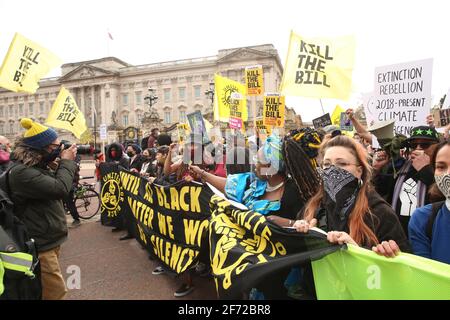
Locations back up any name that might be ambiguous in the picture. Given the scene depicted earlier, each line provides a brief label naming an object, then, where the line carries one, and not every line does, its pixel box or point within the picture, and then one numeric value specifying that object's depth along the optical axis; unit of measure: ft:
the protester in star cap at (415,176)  9.20
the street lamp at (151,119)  142.72
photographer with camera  9.03
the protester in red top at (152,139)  28.43
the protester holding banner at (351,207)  5.89
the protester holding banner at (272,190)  8.19
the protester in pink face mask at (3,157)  16.52
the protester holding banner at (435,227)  5.76
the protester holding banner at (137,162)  24.21
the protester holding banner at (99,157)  34.86
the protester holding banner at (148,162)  21.12
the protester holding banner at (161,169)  15.81
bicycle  27.89
